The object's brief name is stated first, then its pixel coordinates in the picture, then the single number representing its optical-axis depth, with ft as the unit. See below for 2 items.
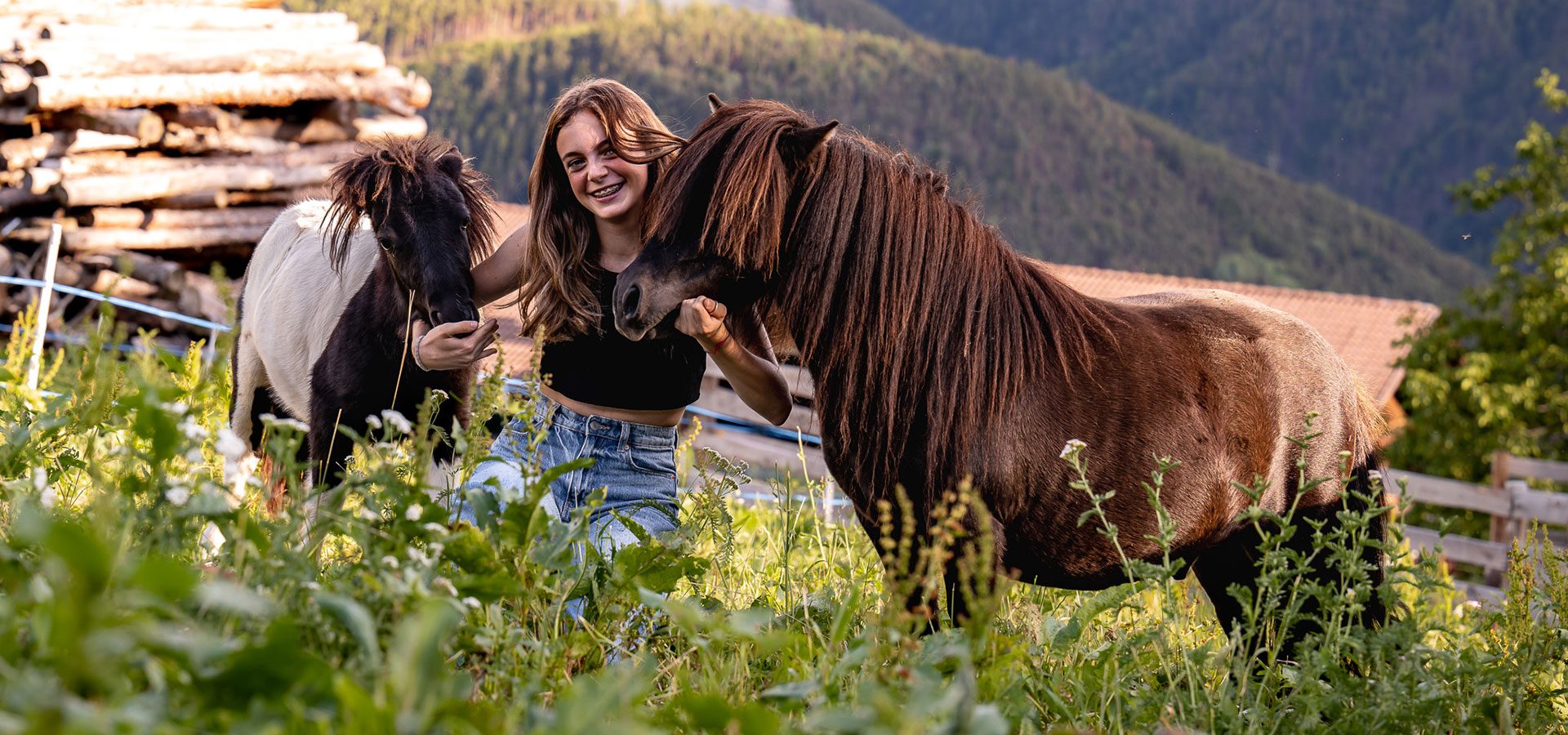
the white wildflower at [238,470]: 10.04
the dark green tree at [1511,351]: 73.26
